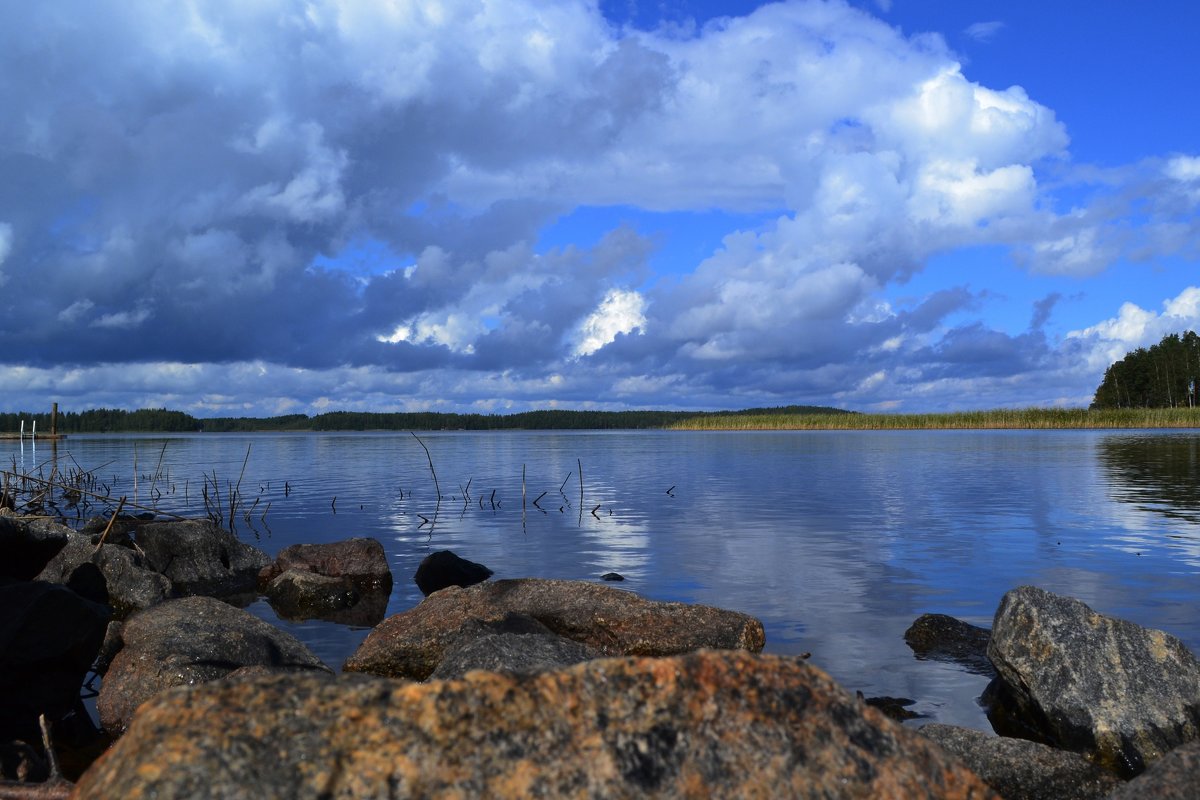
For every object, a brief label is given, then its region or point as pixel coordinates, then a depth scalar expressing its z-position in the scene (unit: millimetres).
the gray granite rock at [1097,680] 8633
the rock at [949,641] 12172
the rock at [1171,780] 5266
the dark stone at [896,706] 10000
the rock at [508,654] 8125
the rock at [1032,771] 7133
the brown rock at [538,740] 3357
